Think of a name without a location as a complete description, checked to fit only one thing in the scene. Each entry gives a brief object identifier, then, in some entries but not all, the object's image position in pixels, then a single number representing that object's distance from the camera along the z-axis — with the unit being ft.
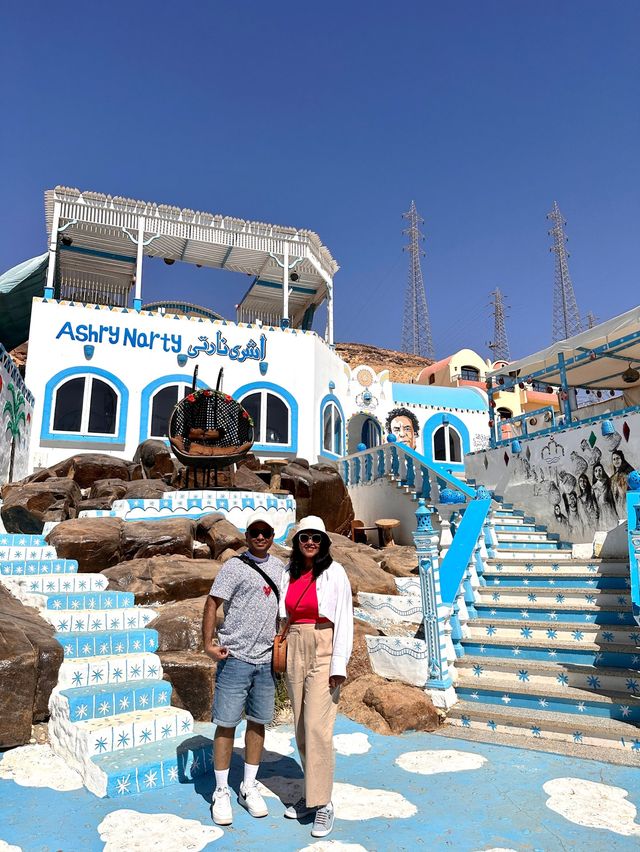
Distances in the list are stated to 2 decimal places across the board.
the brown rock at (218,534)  30.19
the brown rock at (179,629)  18.49
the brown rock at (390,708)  17.06
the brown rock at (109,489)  40.01
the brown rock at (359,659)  20.51
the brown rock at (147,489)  38.47
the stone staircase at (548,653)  16.49
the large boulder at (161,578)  22.75
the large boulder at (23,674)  14.08
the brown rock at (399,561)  31.78
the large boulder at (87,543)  24.90
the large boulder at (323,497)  49.24
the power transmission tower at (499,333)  158.61
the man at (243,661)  11.19
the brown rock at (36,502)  29.84
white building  56.85
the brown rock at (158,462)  51.90
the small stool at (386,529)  42.24
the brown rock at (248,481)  49.16
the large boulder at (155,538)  27.22
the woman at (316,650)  10.73
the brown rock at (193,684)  16.61
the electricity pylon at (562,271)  151.94
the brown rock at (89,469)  49.03
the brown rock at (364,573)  27.48
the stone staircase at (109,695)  12.76
